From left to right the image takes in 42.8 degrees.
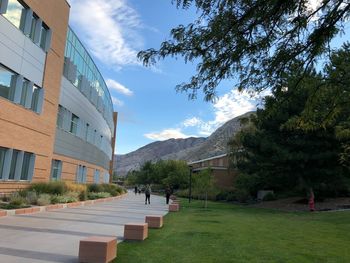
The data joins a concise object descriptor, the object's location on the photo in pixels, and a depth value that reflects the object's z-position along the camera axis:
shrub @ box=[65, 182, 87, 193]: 29.99
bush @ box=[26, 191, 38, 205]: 22.25
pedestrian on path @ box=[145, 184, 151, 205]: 41.30
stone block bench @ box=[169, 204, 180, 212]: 29.65
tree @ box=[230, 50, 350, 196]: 34.56
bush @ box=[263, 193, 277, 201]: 47.94
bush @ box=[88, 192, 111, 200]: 35.53
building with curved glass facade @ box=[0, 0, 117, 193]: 23.77
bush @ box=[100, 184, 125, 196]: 45.75
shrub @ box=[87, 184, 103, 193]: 41.20
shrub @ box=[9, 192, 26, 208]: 20.11
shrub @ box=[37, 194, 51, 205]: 22.31
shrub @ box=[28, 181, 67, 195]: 25.83
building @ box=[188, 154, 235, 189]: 75.24
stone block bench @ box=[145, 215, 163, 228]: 16.61
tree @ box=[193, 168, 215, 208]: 42.19
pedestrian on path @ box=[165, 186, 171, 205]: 43.84
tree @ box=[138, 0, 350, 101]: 6.10
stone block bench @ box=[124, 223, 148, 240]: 12.57
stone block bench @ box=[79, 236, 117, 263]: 8.81
